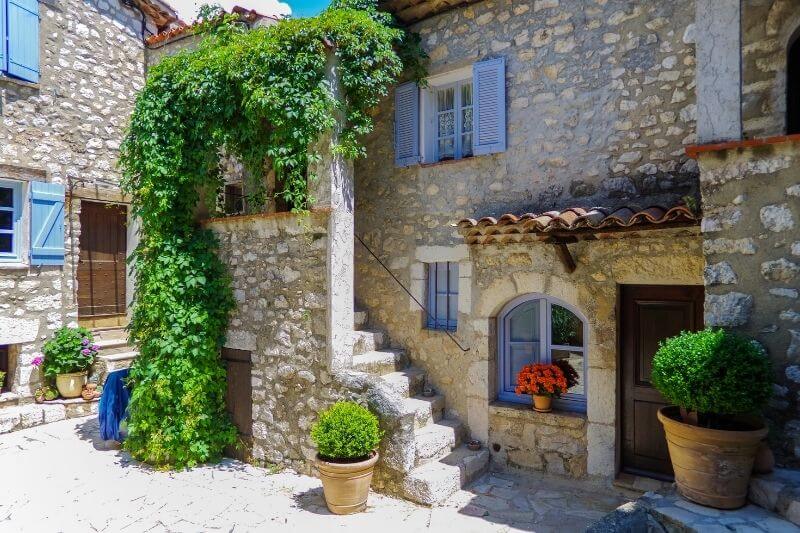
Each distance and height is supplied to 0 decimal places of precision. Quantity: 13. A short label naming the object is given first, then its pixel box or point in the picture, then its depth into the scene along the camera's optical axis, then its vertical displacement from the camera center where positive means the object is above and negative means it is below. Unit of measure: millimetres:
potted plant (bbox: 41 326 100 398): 8008 -1504
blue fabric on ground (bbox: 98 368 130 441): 6828 -1899
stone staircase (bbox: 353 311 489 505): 5145 -1842
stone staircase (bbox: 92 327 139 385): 8484 -1536
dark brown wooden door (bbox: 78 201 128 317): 8992 +24
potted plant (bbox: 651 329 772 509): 3287 -906
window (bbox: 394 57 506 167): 6402 +1757
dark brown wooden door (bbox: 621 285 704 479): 5086 -1008
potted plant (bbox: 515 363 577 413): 5480 -1262
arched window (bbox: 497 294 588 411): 5668 -854
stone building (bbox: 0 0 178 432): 7781 +1359
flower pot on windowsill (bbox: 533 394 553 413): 5566 -1485
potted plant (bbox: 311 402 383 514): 4918 -1828
